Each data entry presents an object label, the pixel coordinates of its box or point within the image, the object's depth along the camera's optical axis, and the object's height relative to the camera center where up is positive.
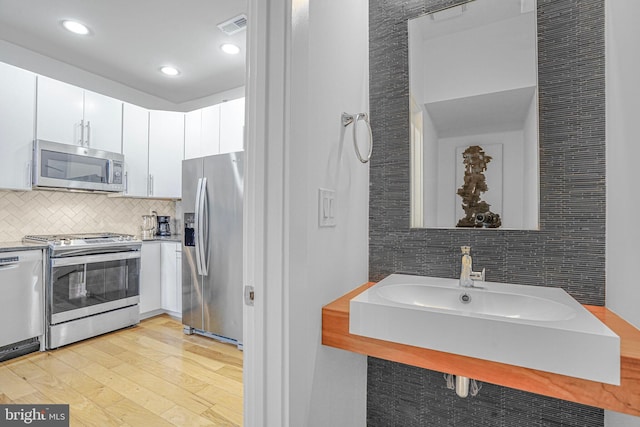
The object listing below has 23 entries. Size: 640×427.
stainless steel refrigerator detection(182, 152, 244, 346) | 2.69 -0.28
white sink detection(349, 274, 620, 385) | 0.78 -0.32
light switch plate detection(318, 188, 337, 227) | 1.12 +0.03
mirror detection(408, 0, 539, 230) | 1.30 +0.45
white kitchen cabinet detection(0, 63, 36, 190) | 2.45 +0.71
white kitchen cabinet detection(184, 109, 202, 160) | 3.50 +0.91
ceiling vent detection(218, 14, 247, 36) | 2.42 +1.51
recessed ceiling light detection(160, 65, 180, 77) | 3.21 +1.50
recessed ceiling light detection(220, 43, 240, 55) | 2.80 +1.51
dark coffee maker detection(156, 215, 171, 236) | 3.85 -0.14
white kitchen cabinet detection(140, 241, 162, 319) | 3.30 -0.69
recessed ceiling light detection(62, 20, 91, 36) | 2.47 +1.50
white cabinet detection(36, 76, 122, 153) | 2.68 +0.90
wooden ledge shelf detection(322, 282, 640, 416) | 0.76 -0.42
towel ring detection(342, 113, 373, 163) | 1.27 +0.40
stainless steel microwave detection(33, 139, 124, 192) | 2.62 +0.42
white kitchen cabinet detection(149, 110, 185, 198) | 3.48 +0.70
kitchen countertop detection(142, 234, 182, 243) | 3.38 -0.26
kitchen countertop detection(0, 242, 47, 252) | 2.35 -0.25
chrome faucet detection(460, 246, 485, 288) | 1.23 -0.22
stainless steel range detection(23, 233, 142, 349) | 2.59 -0.63
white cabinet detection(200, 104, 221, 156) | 3.34 +0.90
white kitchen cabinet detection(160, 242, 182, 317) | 3.34 -0.66
